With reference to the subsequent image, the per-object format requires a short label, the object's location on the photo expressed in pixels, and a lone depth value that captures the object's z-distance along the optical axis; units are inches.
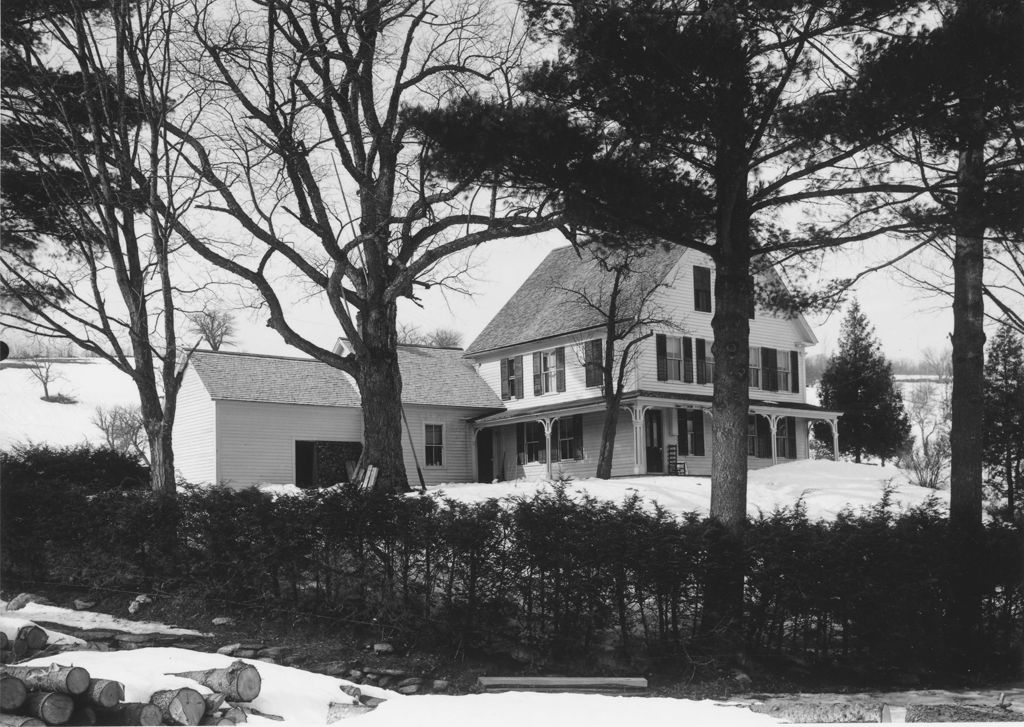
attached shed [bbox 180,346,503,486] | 911.7
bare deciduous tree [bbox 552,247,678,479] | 845.8
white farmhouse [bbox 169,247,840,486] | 917.2
